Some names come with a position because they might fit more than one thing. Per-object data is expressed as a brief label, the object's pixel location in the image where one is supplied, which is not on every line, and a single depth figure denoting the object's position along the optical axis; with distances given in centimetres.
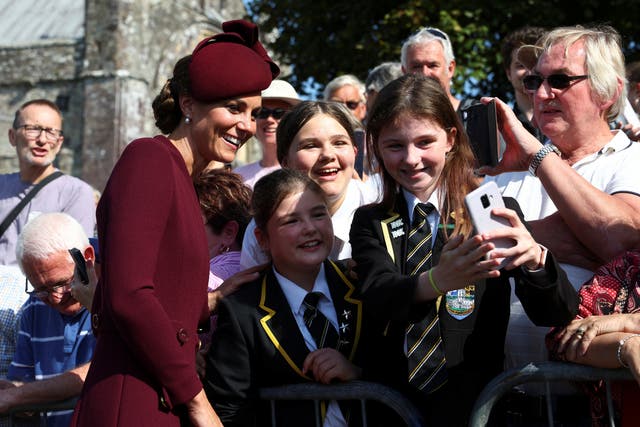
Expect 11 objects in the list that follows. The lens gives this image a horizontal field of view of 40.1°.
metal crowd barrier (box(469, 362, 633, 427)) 290
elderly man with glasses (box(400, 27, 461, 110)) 614
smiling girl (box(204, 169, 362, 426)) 322
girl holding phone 276
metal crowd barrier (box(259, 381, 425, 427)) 305
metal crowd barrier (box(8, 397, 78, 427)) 396
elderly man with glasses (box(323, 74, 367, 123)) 720
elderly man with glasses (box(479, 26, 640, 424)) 319
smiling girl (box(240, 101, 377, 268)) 420
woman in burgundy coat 270
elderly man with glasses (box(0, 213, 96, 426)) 417
